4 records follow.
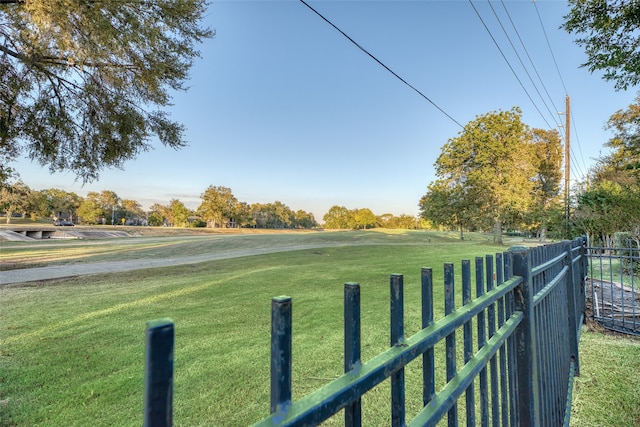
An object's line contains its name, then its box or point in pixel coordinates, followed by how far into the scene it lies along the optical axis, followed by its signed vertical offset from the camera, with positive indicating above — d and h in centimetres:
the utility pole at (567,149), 1339 +346
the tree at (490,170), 2212 +421
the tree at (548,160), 3156 +692
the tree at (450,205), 2344 +155
